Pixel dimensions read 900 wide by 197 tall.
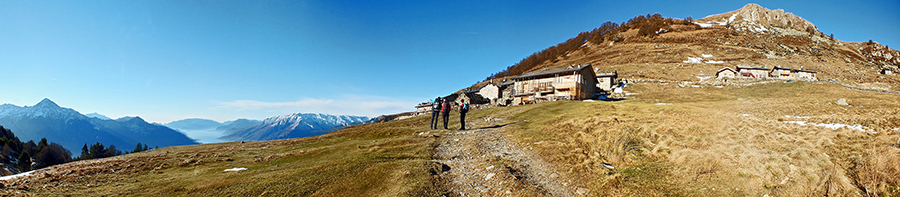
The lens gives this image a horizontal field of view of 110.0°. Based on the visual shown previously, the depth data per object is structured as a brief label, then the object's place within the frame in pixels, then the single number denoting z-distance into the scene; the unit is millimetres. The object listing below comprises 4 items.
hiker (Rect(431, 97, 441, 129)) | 24016
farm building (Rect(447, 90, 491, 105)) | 71162
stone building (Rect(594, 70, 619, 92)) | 74625
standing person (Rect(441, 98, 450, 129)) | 22672
